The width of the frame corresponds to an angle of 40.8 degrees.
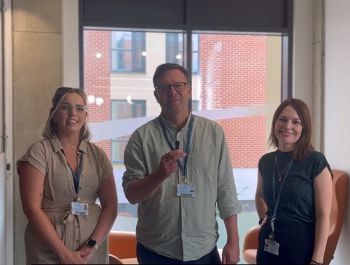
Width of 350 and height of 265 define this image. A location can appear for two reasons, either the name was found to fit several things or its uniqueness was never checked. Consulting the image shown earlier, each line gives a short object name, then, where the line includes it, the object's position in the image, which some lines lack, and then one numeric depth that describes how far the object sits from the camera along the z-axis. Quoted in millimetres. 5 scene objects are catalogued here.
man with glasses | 2262
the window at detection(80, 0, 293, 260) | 5016
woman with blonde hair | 2209
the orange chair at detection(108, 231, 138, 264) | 3861
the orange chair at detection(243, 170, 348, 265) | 4055
